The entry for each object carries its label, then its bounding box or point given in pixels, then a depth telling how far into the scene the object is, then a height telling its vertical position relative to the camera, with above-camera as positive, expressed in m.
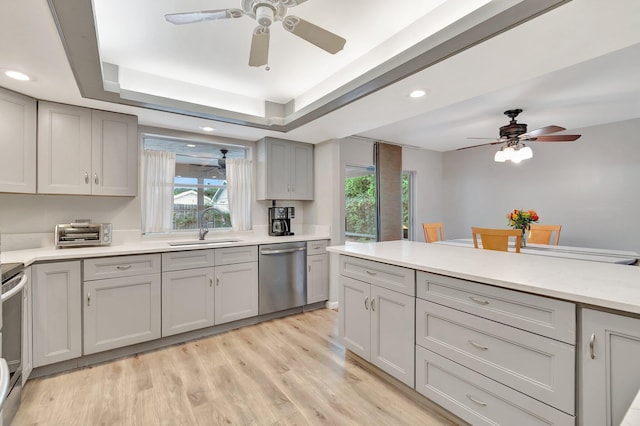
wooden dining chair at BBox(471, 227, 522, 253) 2.92 -0.26
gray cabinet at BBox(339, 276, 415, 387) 1.90 -0.83
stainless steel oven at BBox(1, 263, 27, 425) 1.67 -0.72
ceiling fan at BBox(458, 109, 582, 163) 3.16 +0.85
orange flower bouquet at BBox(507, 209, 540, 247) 3.48 -0.07
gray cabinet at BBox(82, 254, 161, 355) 2.36 -0.79
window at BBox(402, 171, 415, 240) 5.48 +0.15
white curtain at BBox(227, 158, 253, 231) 3.78 +0.28
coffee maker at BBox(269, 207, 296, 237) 3.87 -0.09
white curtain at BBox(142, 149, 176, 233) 3.23 +0.25
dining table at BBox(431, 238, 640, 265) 2.63 -0.41
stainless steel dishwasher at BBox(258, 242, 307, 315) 3.28 -0.76
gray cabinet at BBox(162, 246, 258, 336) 2.73 -0.77
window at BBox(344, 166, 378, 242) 4.91 +0.15
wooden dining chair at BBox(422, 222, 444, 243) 4.39 -0.29
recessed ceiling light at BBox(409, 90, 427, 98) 2.30 +0.97
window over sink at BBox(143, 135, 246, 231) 3.48 +0.40
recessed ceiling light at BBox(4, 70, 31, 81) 1.97 +0.95
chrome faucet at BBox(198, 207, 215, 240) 3.39 -0.18
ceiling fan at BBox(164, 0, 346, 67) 1.47 +1.02
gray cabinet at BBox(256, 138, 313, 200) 3.71 +0.57
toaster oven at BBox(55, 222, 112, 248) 2.50 -0.20
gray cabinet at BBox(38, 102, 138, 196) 2.46 +0.55
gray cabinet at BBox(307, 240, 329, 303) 3.62 -0.76
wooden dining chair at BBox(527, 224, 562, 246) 3.94 -0.29
